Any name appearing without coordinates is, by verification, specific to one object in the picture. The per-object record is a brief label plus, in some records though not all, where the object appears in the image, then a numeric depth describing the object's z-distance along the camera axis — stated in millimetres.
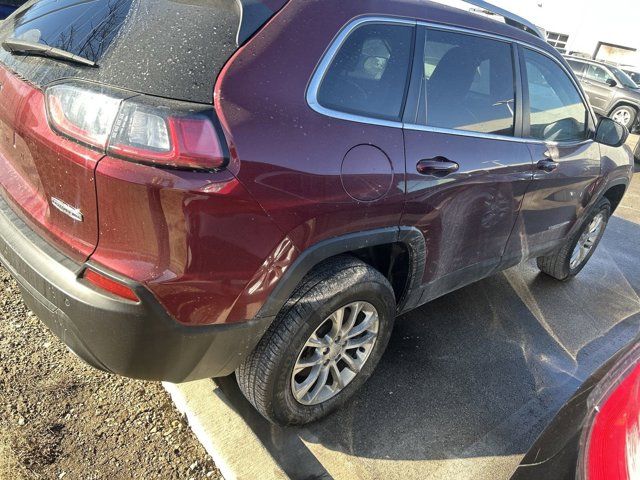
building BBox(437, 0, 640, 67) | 25984
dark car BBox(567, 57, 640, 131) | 13352
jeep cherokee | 1584
